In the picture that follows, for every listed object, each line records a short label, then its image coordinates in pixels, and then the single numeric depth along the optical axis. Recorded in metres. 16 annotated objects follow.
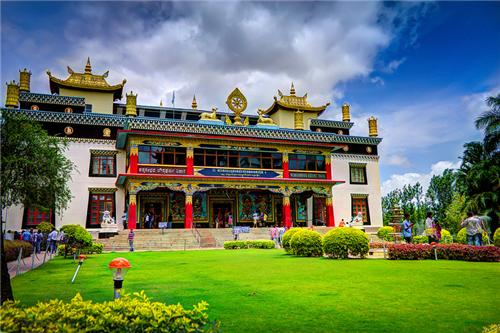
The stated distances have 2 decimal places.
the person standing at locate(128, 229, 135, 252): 22.03
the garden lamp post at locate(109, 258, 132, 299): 5.33
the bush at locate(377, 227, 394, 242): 30.23
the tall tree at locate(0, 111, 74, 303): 13.50
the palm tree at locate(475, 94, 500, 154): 27.17
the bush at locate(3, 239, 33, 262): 15.79
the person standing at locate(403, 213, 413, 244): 16.44
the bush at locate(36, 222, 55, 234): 25.22
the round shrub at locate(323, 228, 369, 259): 14.73
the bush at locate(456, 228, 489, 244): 20.55
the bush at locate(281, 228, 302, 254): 17.70
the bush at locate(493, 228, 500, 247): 16.02
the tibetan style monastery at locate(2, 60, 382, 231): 29.02
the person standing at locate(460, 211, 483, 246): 14.73
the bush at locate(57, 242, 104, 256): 17.97
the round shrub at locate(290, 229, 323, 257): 16.17
